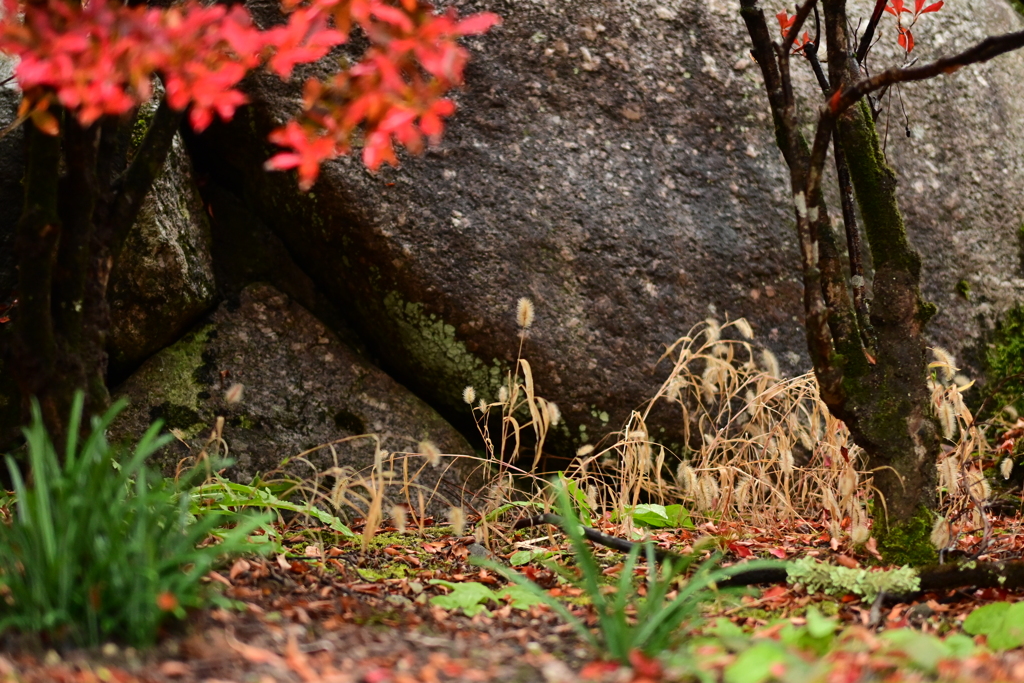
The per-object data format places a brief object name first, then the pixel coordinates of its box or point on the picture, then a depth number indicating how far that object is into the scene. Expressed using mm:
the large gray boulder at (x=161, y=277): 3690
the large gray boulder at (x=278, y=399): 3721
